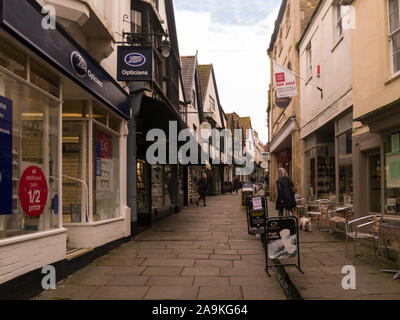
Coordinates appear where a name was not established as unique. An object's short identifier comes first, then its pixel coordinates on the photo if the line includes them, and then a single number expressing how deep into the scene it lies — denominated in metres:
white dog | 11.62
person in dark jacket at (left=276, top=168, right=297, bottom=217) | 10.32
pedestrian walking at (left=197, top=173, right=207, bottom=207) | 21.94
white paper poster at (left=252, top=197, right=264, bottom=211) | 9.85
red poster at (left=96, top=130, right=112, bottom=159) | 8.77
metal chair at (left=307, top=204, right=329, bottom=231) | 11.41
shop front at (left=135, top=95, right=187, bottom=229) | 11.08
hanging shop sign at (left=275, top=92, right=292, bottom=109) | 19.02
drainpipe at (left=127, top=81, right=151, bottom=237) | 10.48
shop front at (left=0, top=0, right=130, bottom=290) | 4.91
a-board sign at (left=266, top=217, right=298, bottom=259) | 6.26
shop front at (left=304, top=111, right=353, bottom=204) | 11.01
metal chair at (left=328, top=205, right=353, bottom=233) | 9.59
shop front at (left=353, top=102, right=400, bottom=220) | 7.38
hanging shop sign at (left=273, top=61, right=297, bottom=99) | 14.77
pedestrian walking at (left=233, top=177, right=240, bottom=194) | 38.63
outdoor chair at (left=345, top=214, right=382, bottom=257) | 6.94
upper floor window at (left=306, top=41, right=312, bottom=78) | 15.76
